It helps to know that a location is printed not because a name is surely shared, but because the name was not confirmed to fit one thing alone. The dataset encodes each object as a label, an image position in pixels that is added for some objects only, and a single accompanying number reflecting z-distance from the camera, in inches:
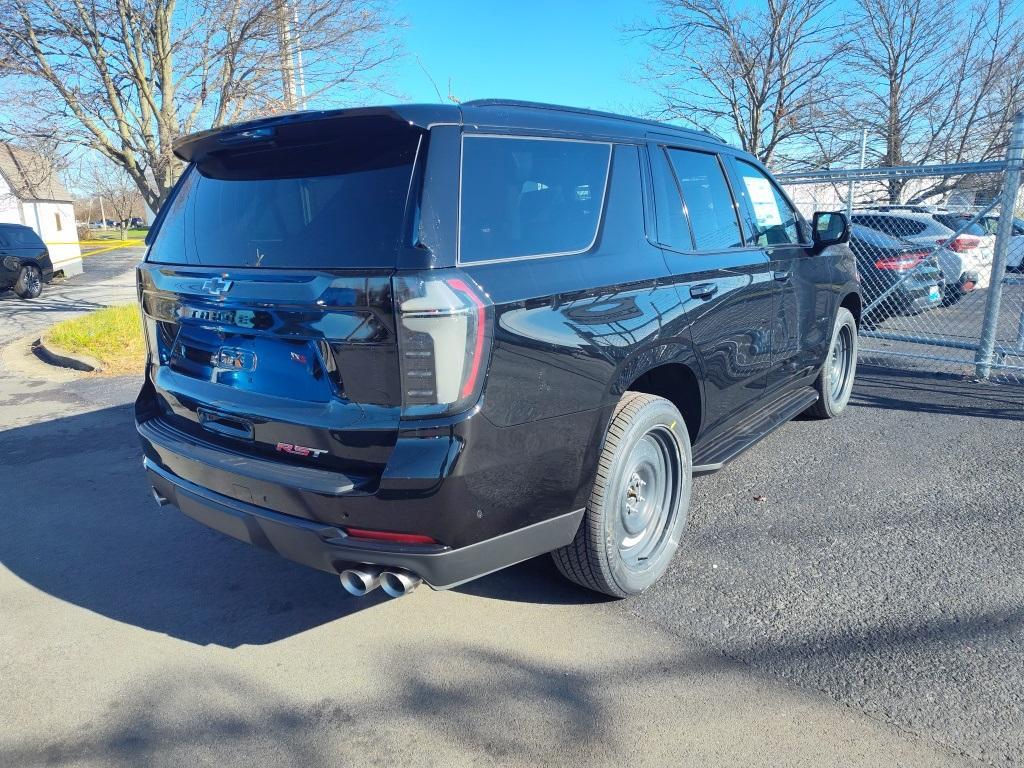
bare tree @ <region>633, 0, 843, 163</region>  432.5
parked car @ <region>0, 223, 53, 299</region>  683.4
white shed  1029.8
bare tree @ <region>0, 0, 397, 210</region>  326.0
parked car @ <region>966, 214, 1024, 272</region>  416.7
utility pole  336.2
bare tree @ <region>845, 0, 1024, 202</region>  622.8
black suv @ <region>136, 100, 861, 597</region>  89.8
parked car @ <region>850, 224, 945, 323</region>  315.0
